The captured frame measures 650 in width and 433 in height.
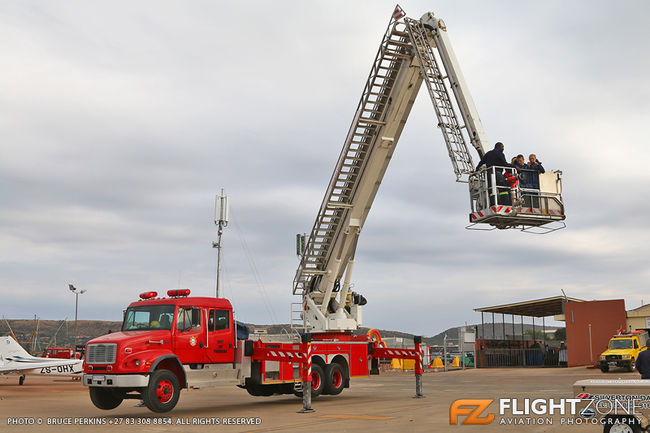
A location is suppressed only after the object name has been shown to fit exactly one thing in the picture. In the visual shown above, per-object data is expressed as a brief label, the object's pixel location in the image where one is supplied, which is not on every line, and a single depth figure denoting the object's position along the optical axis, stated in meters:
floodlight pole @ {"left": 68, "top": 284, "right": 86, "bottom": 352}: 45.22
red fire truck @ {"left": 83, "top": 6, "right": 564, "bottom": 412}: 14.48
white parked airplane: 26.72
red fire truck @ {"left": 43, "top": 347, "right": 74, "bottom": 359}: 35.91
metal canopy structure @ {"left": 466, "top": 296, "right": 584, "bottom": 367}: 45.75
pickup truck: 30.84
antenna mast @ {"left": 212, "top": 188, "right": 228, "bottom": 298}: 28.34
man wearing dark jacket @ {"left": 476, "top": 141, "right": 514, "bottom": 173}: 15.16
